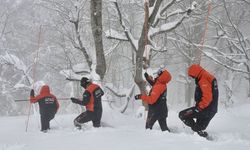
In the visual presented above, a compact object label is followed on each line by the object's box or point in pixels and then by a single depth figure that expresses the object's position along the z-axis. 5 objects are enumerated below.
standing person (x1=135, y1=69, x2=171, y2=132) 9.72
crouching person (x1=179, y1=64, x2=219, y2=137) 8.95
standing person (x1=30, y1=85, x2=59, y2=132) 11.61
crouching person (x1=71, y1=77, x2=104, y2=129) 10.64
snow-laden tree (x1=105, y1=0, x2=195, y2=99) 13.55
